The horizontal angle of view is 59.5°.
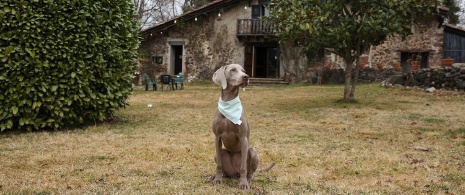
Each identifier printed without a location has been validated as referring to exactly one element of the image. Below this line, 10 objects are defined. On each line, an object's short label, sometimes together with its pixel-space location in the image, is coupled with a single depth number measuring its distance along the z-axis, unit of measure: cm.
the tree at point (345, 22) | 1075
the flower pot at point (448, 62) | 1759
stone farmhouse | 2150
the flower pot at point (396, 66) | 2076
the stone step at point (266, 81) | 2219
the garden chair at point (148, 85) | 1823
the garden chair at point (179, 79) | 1889
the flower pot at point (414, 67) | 1914
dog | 370
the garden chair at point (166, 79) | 1792
